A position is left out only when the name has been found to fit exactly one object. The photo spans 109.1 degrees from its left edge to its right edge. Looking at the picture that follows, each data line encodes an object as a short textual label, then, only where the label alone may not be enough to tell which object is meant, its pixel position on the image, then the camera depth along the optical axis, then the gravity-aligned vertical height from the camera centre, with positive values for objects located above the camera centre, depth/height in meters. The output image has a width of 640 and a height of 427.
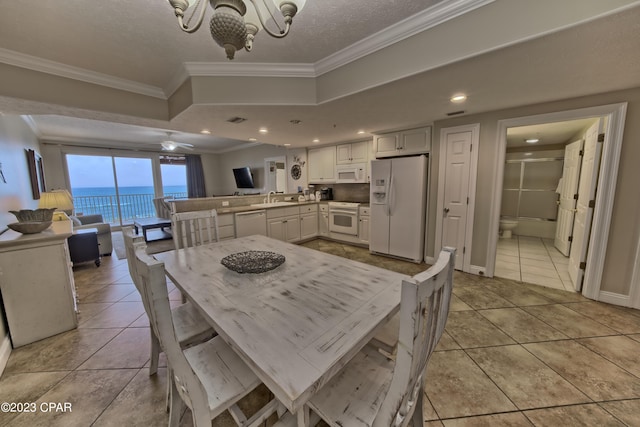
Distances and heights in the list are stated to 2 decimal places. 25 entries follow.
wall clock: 5.56 +0.34
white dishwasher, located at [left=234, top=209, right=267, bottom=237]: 3.78 -0.63
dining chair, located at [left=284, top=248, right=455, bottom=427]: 0.62 -0.68
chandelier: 1.02 +0.76
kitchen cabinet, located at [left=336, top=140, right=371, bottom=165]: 4.42 +0.65
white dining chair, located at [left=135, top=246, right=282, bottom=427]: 0.72 -0.85
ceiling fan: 5.33 +1.00
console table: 1.77 -0.79
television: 6.96 +0.28
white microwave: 4.50 +0.25
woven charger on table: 1.48 -0.52
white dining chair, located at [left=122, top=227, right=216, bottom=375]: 1.22 -0.85
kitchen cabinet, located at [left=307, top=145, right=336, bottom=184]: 4.93 +0.47
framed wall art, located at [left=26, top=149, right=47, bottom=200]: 3.66 +0.25
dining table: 0.74 -0.57
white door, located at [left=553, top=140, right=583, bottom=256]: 3.29 -0.21
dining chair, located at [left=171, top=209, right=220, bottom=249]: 2.15 -0.39
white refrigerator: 3.51 -0.34
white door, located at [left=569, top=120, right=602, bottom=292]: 2.42 -0.21
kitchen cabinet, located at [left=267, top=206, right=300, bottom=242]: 4.24 -0.73
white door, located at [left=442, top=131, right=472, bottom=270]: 3.09 -0.08
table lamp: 2.60 -0.14
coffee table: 4.95 -0.81
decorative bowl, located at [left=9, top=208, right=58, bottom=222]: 2.01 -0.24
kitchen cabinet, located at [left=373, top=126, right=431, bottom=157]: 3.43 +0.67
